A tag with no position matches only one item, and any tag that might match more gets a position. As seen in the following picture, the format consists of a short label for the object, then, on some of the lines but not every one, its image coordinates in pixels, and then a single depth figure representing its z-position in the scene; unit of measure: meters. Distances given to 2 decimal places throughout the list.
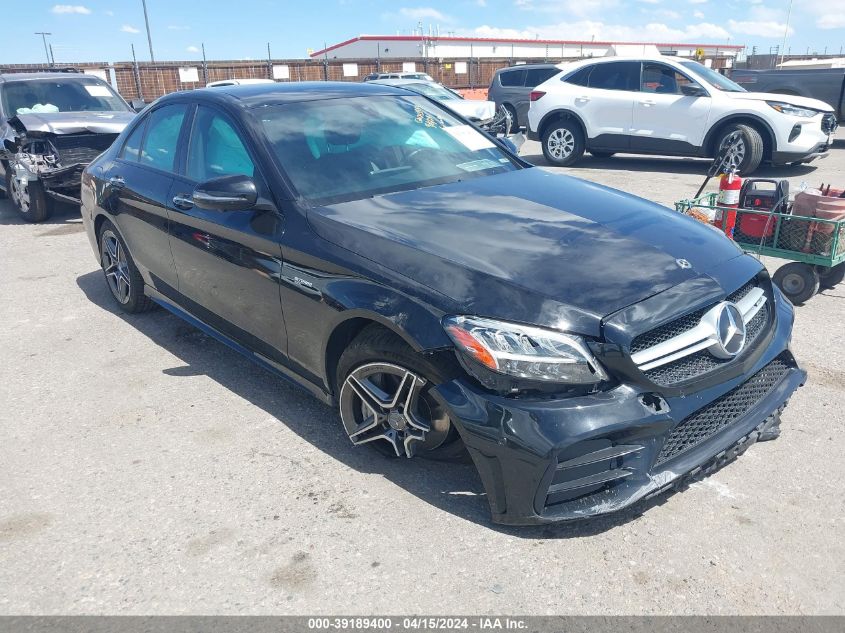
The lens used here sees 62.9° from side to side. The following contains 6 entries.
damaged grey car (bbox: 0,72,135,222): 8.27
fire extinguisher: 5.09
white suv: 10.02
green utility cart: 4.69
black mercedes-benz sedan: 2.41
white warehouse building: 59.47
